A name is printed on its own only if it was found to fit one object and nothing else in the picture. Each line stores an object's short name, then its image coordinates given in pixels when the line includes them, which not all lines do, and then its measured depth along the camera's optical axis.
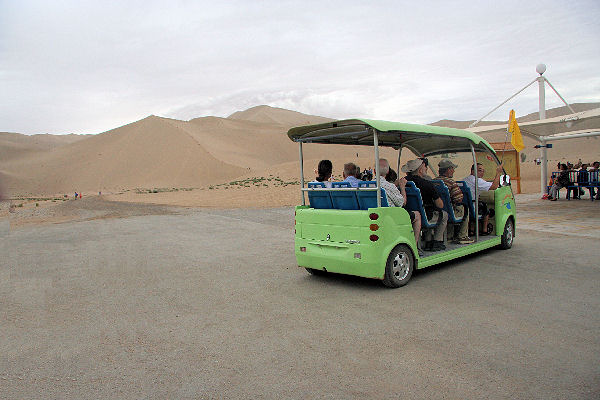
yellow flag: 13.55
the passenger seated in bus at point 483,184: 8.26
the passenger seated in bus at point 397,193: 6.49
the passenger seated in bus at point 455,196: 7.79
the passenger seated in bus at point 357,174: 7.34
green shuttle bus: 6.12
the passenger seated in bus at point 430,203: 7.29
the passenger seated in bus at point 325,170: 7.33
